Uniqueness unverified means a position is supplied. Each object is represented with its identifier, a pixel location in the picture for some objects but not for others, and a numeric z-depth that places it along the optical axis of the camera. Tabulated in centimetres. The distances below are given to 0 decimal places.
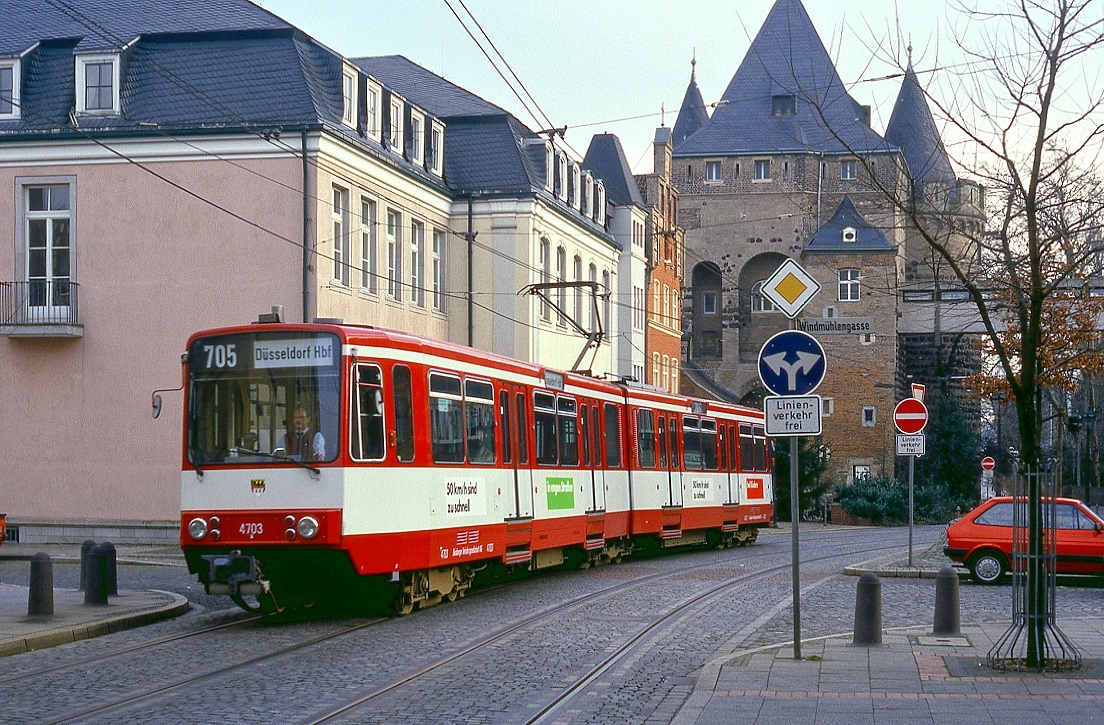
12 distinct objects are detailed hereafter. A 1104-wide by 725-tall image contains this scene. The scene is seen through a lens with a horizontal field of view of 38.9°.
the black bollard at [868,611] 1310
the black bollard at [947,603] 1421
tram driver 1518
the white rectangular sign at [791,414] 1234
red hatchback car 2170
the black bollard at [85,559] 1686
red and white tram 1521
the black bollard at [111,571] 1691
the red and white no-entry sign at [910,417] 2447
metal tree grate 1166
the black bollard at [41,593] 1522
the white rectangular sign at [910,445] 2464
